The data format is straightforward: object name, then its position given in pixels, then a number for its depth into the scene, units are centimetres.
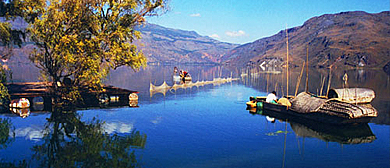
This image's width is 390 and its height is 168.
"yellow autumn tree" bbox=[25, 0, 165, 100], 3500
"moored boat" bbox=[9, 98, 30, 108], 3700
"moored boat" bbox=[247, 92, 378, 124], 2784
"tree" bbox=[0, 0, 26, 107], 3183
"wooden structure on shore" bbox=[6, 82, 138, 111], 3884
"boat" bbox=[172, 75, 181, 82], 9138
